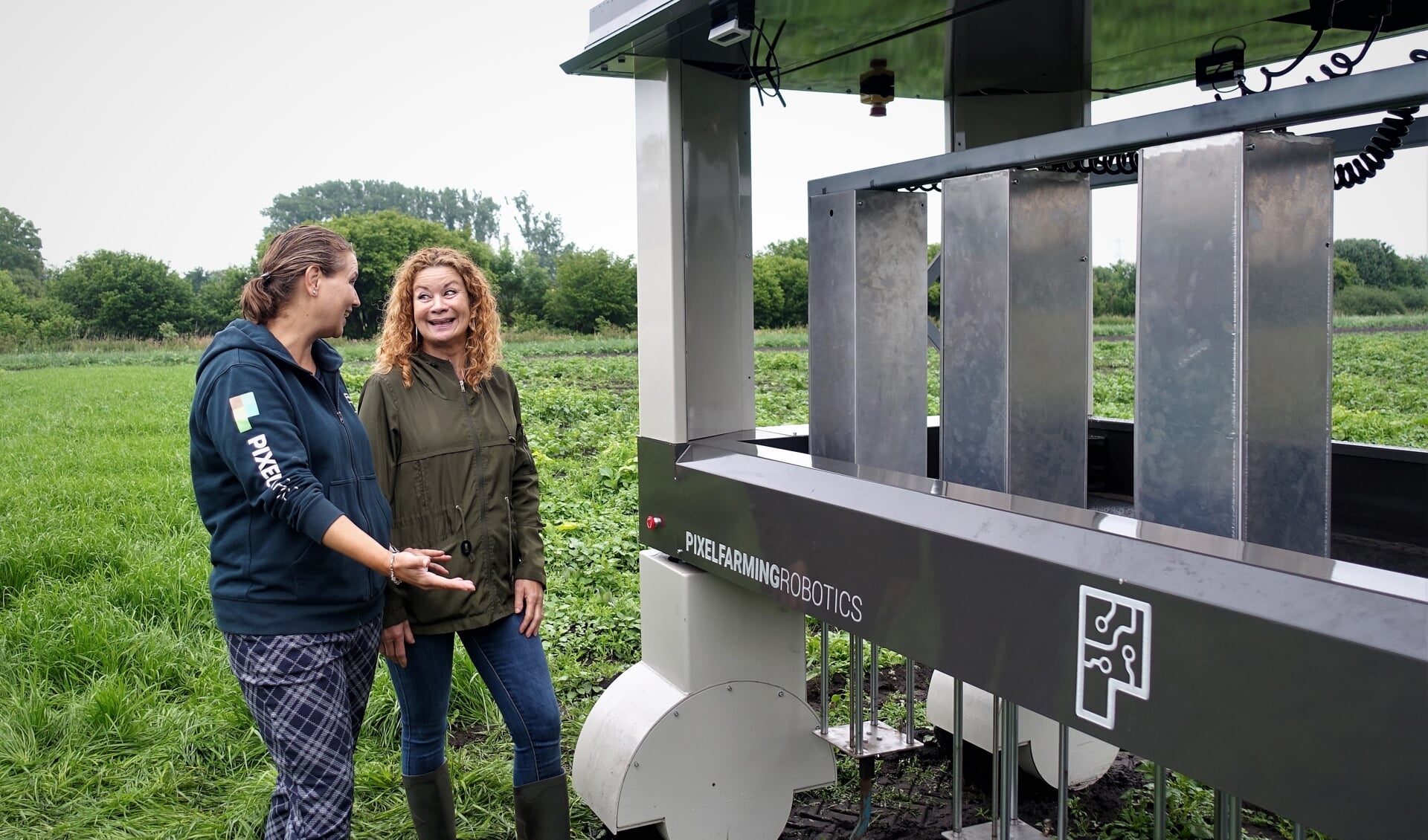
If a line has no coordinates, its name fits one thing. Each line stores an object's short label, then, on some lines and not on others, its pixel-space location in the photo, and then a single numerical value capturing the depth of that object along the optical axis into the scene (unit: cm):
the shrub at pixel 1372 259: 1584
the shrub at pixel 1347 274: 1454
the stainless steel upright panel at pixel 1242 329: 172
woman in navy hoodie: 217
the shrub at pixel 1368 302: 2293
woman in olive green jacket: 269
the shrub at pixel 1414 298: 2447
